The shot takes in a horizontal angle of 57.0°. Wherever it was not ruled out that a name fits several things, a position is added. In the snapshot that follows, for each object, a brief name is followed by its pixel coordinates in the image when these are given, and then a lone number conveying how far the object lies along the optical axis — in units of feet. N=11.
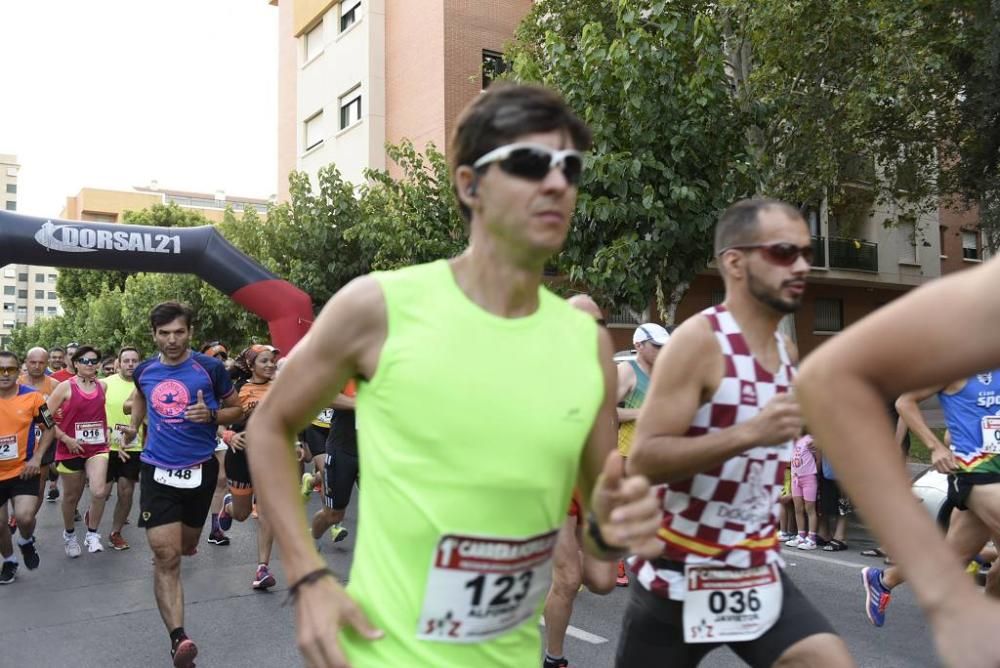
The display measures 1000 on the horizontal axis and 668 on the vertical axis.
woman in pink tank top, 31.48
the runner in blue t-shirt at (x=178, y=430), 18.92
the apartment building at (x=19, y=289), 447.01
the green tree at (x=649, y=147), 39.65
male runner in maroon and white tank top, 8.88
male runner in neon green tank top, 6.06
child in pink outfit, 28.68
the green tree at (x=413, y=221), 59.88
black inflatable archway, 34.94
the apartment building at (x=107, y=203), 282.54
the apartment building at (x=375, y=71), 83.61
